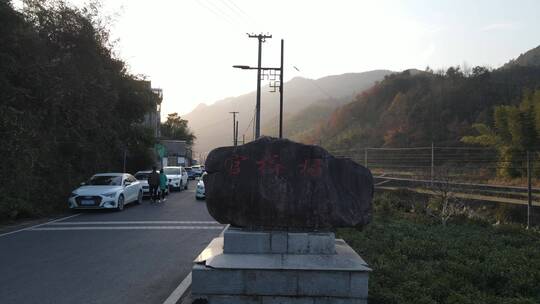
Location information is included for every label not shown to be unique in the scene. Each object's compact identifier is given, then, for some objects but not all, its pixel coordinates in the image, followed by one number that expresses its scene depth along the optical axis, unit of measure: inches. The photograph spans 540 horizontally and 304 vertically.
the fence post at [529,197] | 450.6
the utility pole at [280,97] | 1171.9
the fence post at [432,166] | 596.6
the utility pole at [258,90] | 1186.0
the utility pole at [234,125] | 2470.4
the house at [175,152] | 2498.6
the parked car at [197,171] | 2037.4
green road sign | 1838.1
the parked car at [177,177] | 1107.0
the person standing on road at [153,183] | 796.6
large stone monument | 235.9
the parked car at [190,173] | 1953.7
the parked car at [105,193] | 649.6
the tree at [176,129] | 3169.3
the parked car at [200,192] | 848.7
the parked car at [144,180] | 912.0
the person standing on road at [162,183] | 817.8
